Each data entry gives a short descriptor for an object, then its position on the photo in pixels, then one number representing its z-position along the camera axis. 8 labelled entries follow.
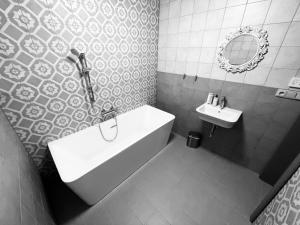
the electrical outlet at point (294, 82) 1.26
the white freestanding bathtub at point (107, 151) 1.20
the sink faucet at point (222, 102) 1.78
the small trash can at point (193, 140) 2.17
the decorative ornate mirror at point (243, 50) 1.38
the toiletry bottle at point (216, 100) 1.84
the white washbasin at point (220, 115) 1.57
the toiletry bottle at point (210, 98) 1.87
